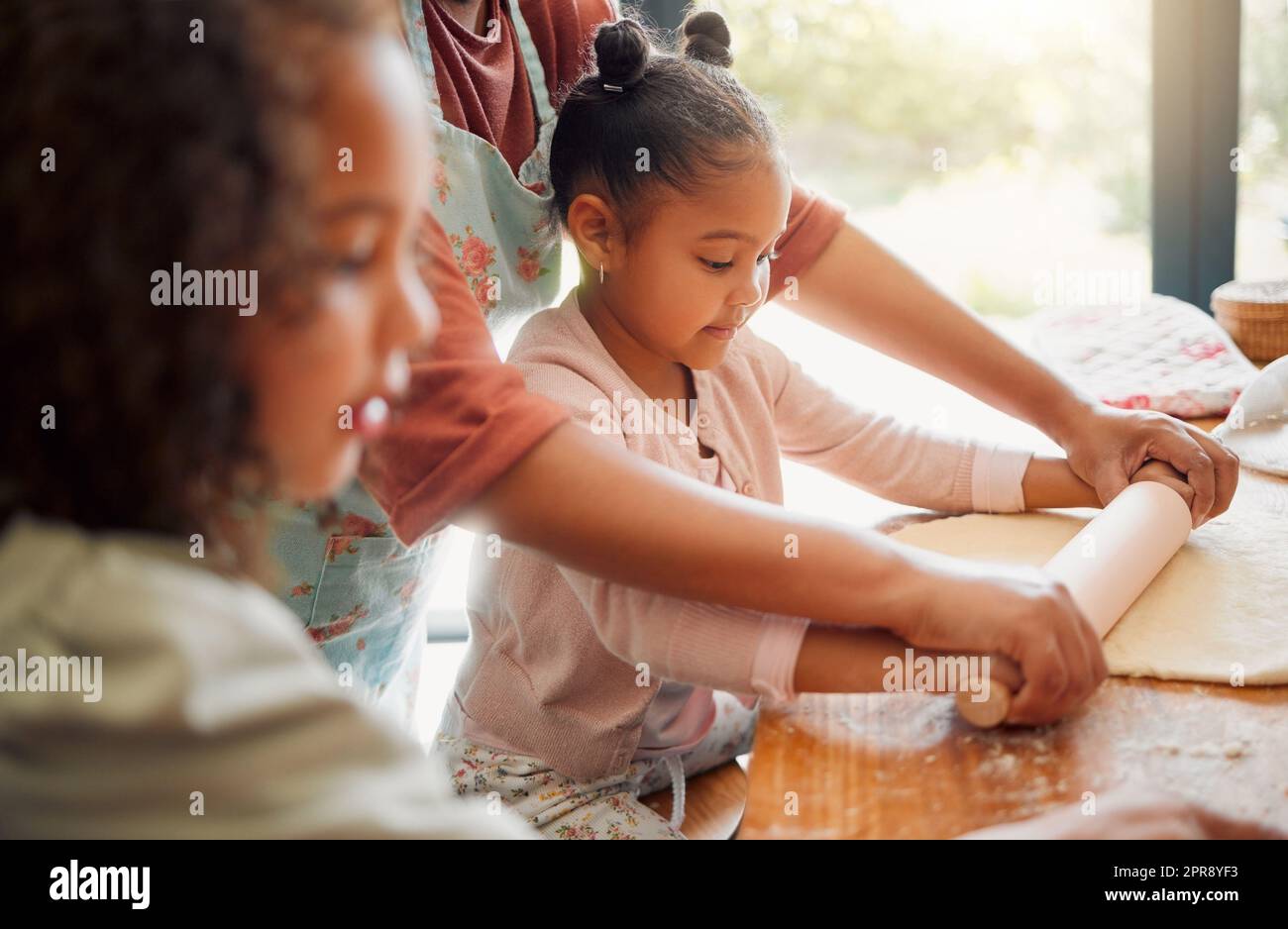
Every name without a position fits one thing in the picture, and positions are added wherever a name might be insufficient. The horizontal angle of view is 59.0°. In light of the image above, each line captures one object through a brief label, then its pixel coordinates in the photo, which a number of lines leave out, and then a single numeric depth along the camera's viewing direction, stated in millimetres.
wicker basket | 1640
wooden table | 750
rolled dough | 903
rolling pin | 951
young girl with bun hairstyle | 1051
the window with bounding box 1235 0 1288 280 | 2051
